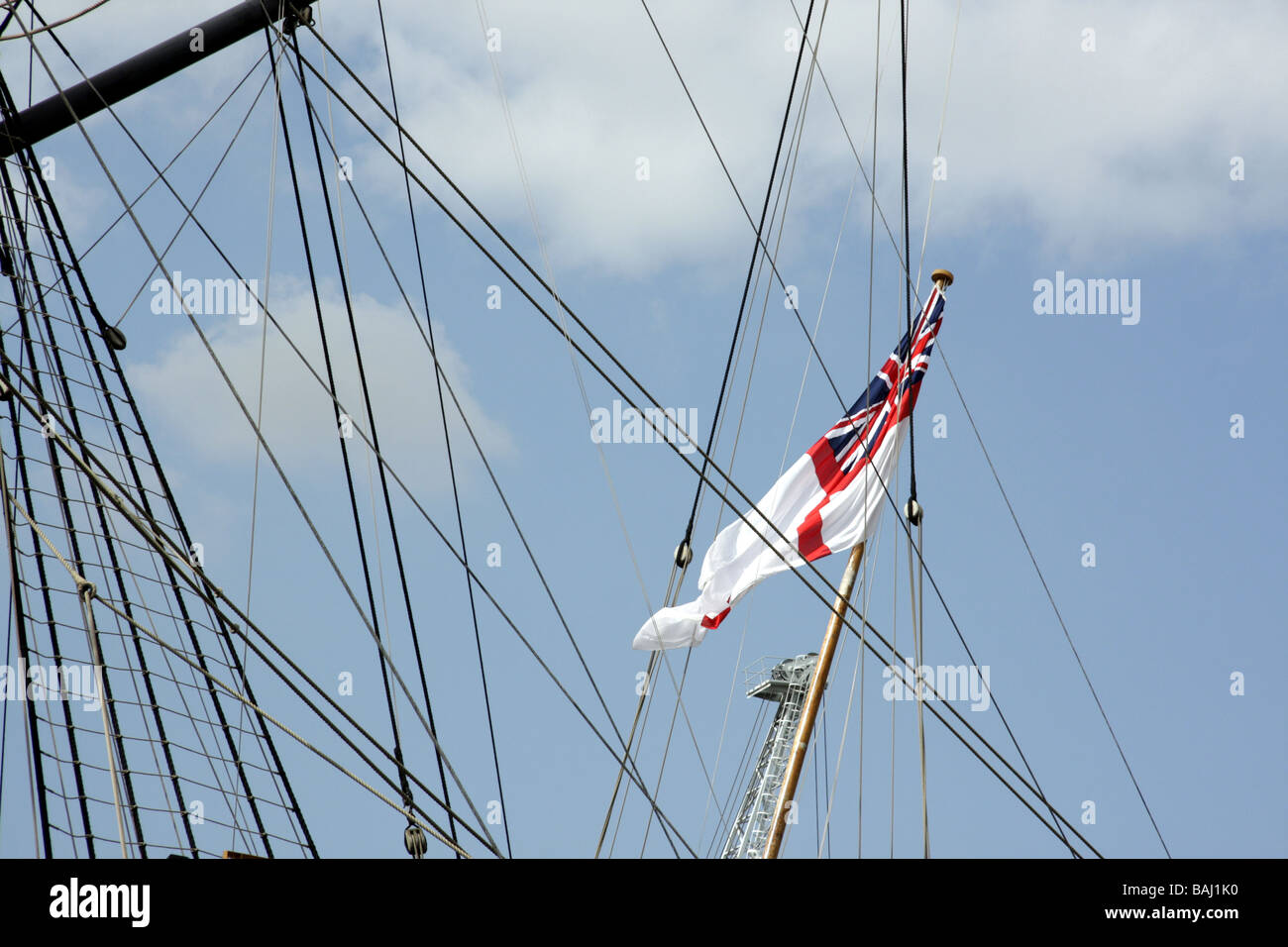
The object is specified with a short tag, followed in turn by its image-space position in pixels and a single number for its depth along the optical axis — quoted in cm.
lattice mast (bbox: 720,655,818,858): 3512
